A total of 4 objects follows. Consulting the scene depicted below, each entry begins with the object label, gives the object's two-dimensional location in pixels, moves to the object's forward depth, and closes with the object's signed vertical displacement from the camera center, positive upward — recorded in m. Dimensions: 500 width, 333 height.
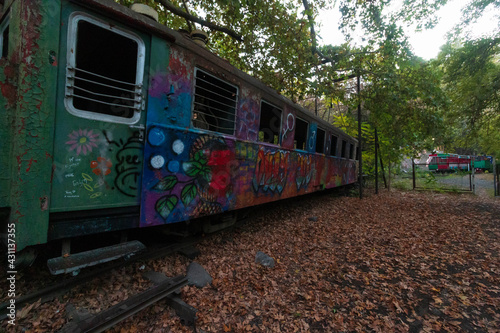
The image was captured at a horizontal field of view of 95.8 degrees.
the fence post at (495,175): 11.40 +0.33
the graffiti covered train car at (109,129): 2.03 +0.44
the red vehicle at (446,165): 25.25 +1.78
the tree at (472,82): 8.39 +3.86
